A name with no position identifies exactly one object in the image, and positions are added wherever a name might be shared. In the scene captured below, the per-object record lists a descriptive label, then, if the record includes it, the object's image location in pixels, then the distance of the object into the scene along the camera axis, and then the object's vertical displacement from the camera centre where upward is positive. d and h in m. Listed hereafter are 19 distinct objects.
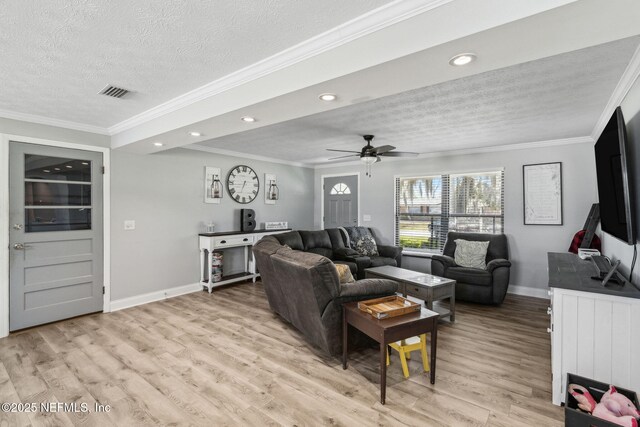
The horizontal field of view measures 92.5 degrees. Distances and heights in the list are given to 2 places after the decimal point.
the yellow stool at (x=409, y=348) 2.50 -1.13
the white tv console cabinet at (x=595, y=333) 1.91 -0.80
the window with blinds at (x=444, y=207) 5.15 +0.09
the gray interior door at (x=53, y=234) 3.41 -0.24
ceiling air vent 2.69 +1.10
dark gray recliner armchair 4.21 -0.89
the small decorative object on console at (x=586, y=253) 3.26 -0.46
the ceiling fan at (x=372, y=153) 4.20 +0.83
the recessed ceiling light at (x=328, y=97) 2.11 +0.82
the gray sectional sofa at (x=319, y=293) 2.63 -0.73
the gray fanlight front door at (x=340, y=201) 6.82 +0.26
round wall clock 5.73 +0.56
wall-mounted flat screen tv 1.98 +0.21
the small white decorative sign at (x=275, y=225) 6.41 -0.27
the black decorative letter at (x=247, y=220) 5.75 -0.14
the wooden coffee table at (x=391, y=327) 2.16 -0.86
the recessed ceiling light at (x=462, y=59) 1.58 +0.81
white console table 5.04 -0.60
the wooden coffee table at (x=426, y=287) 3.44 -0.87
